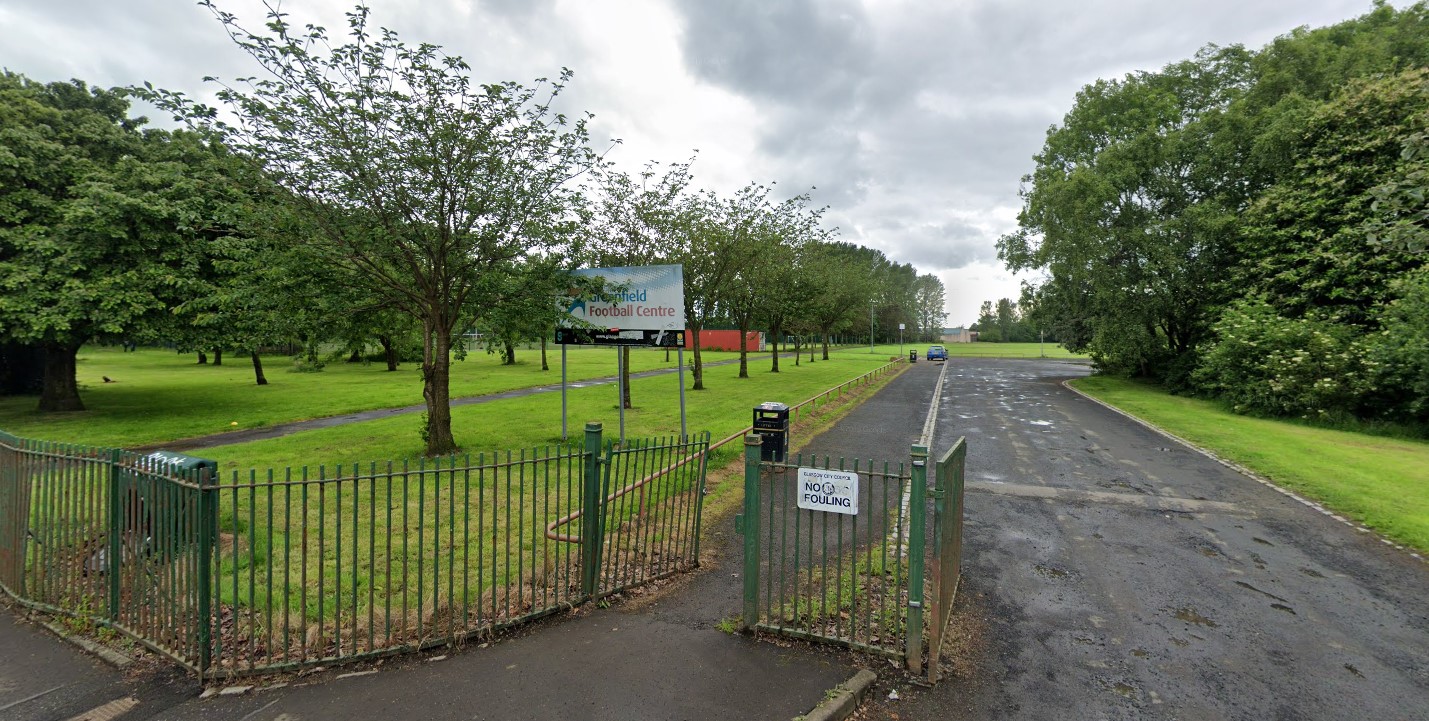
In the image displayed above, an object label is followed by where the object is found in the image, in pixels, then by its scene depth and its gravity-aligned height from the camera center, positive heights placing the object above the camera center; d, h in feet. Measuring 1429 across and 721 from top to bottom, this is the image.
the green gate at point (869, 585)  13.47 -6.77
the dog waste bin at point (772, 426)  35.14 -4.85
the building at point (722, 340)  237.76 +1.57
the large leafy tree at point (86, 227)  44.16 +8.82
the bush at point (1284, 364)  51.96 -1.23
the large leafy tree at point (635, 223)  59.77 +12.38
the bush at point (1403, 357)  46.06 -0.42
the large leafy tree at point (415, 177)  29.55 +8.79
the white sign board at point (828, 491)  14.79 -3.73
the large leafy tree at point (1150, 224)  82.69 +18.12
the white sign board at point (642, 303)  37.73 +2.59
